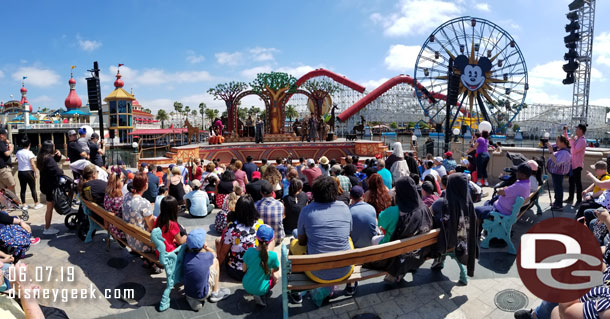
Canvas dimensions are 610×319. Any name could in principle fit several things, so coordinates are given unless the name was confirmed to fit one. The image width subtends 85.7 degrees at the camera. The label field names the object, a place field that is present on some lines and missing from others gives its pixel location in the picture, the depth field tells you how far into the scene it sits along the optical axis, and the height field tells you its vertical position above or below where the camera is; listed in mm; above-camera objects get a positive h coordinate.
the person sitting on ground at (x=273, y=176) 5781 -770
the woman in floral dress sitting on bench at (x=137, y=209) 4051 -952
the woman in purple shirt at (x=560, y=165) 6449 -628
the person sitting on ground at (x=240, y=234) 3648 -1140
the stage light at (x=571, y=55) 19266 +4669
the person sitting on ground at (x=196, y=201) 6379 -1334
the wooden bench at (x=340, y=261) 2775 -1112
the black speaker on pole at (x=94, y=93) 9898 +1201
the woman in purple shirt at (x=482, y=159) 8727 -672
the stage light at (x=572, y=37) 18828 +5544
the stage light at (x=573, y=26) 18578 +6077
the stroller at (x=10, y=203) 6070 -1342
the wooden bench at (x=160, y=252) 3322 -1245
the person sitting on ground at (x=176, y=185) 6608 -1061
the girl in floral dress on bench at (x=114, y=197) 4546 -908
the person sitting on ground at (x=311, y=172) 7073 -838
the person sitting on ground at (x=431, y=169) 6595 -756
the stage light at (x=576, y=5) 22633 +8924
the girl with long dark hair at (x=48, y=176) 5395 -727
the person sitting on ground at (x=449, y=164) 8023 -749
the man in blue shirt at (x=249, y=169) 7910 -867
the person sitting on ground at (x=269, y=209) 4426 -1021
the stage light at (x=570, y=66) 19609 +4032
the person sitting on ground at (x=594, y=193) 4444 -875
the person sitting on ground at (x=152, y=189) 6688 -1146
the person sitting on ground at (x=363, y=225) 3574 -998
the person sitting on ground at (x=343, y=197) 4838 -948
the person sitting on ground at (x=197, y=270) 3312 -1398
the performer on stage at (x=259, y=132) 21036 +55
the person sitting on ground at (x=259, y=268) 3271 -1355
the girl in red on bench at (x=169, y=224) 3688 -1034
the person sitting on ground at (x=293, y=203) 5285 -1145
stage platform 19328 -1023
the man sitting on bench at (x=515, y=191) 4496 -793
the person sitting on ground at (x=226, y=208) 4977 -1151
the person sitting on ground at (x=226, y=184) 6441 -1003
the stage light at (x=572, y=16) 20750 +7507
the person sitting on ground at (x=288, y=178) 6371 -903
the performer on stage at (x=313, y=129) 21688 +266
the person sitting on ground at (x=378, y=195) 4383 -825
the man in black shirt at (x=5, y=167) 6305 -673
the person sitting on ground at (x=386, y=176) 6371 -831
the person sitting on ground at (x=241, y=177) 6762 -924
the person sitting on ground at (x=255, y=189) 5035 -869
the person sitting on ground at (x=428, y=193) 4492 -826
